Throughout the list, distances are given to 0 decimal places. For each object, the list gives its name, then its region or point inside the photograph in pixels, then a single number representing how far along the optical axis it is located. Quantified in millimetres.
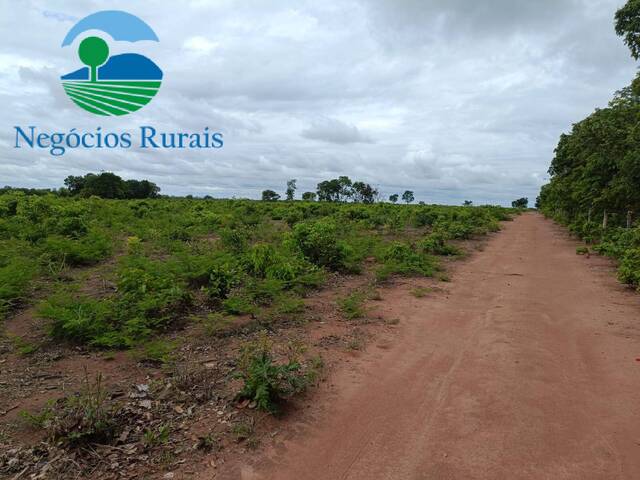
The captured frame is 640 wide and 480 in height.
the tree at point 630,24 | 8648
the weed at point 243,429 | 3307
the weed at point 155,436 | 3195
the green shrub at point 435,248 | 13052
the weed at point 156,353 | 4566
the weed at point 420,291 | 7985
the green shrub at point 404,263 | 9398
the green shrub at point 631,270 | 8545
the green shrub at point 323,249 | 9617
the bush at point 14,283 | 6008
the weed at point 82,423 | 3098
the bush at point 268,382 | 3625
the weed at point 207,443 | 3170
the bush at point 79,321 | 4854
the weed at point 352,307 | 6477
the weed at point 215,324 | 5421
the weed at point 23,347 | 4617
